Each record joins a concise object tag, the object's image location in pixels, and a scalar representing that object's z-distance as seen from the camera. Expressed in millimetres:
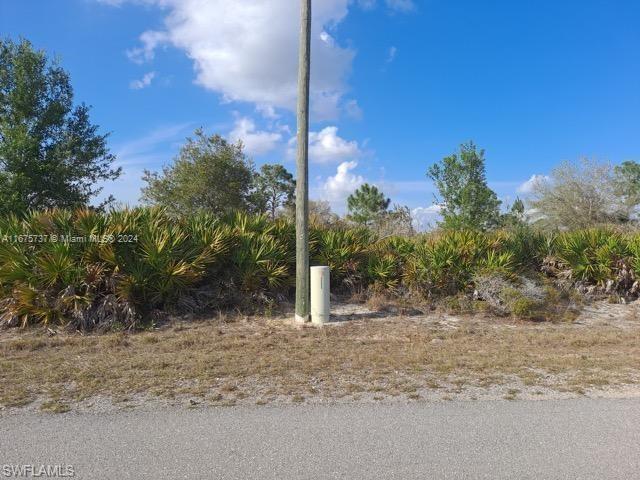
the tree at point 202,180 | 24422
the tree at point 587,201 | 27969
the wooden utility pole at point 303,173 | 9258
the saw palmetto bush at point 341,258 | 11703
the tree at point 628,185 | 28062
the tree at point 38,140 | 14727
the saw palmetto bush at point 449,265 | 11367
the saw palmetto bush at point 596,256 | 12164
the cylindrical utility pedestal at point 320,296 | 9391
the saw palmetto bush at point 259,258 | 10422
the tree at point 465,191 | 20000
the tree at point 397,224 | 17469
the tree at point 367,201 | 45344
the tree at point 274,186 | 31781
